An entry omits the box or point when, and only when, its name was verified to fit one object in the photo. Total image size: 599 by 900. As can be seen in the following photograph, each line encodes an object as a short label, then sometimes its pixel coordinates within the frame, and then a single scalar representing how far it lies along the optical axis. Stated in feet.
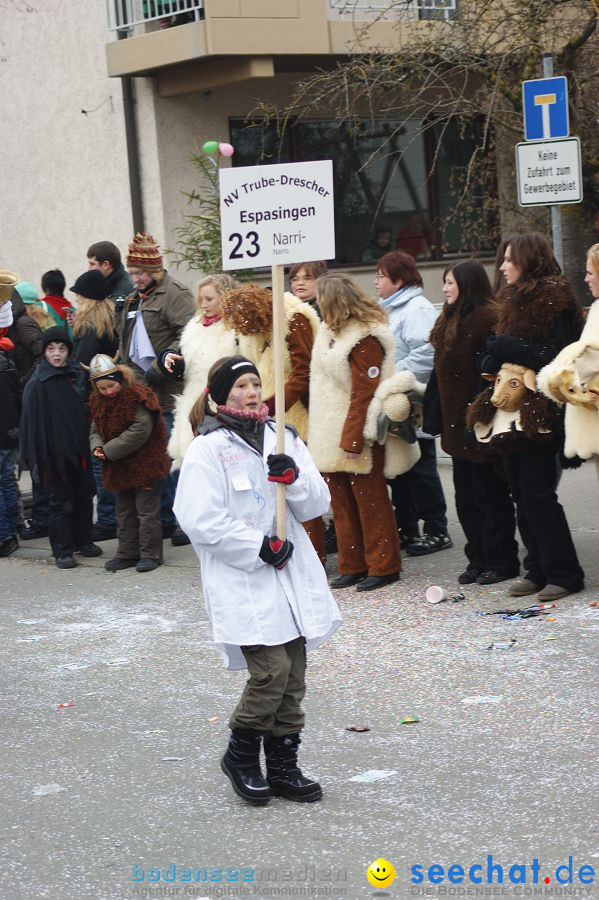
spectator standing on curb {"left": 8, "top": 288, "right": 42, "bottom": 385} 61.37
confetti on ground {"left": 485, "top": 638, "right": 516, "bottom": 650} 36.72
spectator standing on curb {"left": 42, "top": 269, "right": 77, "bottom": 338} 69.89
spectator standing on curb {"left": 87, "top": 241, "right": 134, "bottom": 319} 58.24
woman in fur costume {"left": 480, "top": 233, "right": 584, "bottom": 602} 40.15
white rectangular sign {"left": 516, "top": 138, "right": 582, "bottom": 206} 52.10
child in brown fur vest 50.53
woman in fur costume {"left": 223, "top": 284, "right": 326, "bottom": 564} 46.34
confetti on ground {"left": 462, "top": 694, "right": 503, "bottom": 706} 32.55
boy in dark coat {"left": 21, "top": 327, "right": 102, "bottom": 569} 52.86
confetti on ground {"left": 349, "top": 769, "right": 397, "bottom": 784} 28.08
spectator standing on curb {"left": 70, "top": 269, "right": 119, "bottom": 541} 55.91
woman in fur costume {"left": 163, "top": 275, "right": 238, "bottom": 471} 48.88
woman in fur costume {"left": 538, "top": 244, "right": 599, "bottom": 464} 37.97
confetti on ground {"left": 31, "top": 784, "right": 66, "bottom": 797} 28.67
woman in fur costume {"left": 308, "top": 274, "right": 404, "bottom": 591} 43.92
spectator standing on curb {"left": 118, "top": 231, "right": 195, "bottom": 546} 53.71
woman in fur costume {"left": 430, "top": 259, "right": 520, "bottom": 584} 42.82
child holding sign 26.70
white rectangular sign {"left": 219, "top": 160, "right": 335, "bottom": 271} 30.58
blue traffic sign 52.27
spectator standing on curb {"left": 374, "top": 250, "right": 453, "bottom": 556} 47.44
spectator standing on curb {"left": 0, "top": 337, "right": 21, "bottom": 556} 55.44
